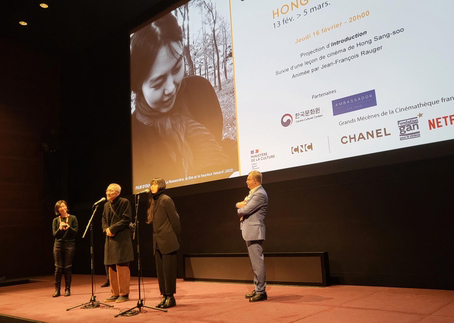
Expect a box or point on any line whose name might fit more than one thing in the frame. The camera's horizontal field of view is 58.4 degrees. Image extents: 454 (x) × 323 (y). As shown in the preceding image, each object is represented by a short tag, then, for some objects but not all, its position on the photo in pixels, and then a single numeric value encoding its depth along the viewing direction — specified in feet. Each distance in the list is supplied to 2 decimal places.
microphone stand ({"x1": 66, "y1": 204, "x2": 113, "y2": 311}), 13.52
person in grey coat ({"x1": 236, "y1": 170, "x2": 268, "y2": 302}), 12.95
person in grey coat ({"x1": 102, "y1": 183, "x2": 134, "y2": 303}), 13.74
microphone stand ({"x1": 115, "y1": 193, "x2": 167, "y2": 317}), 11.76
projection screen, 13.37
